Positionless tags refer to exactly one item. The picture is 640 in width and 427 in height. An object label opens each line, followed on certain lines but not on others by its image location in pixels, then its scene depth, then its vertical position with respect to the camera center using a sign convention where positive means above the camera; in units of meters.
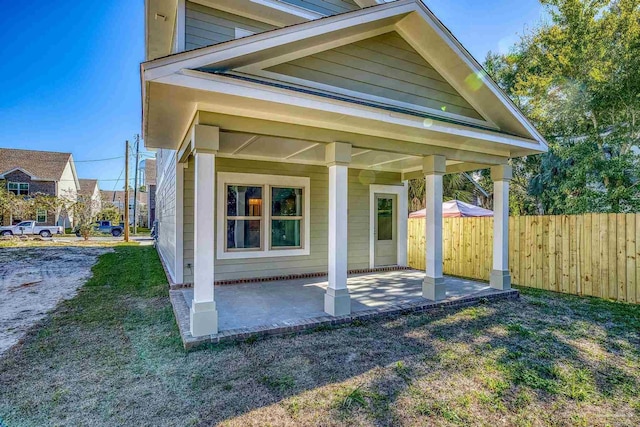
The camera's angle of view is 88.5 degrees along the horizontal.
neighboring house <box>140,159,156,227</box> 35.16 +4.53
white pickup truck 23.47 -0.88
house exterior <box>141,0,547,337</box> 4.06 +1.41
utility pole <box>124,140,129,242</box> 21.32 +1.10
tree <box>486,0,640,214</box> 8.60 +3.57
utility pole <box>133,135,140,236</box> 27.83 +4.01
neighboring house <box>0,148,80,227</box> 29.14 +3.96
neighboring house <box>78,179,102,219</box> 26.12 +3.07
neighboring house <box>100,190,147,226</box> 43.12 +2.77
